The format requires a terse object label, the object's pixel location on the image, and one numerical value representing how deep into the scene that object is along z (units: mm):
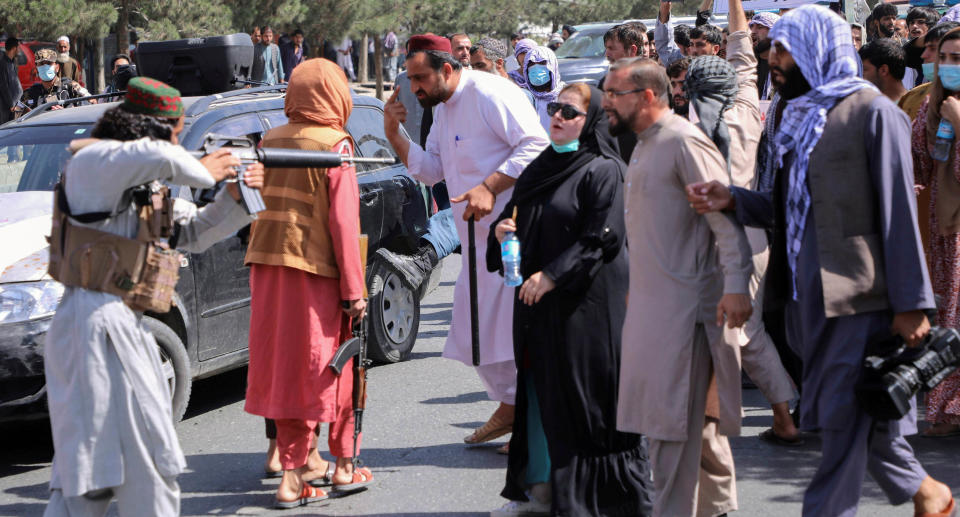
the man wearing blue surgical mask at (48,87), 15508
